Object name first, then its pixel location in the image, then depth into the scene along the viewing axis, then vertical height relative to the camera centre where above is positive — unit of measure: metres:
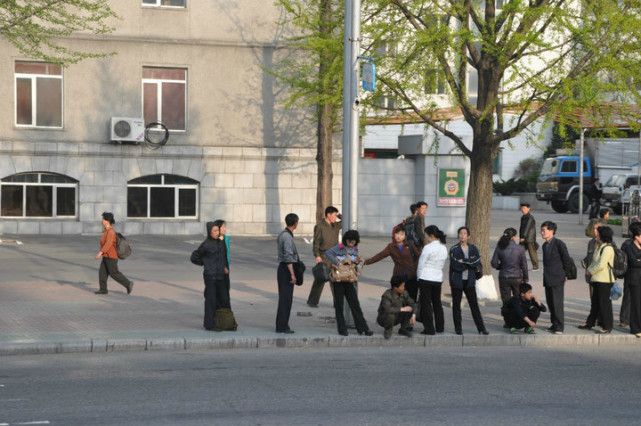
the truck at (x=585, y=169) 46.78 +0.84
